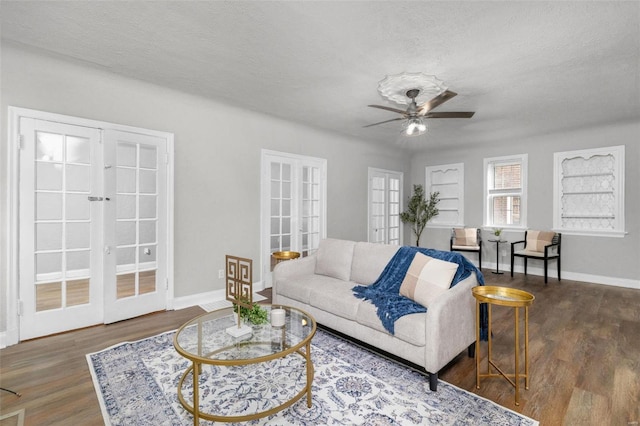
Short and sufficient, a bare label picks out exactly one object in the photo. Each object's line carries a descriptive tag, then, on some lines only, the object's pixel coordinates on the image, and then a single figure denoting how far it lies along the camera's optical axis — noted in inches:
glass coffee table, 68.4
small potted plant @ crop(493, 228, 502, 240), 231.6
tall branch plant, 279.7
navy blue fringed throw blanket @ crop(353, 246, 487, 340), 90.7
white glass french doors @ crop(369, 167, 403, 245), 254.5
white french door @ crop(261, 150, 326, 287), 182.4
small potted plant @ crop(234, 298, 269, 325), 84.2
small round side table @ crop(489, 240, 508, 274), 225.9
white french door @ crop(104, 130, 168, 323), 127.0
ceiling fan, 122.9
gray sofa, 82.5
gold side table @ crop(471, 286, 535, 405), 76.8
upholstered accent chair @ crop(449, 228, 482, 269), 243.3
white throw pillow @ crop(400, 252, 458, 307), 92.7
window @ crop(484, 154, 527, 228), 235.5
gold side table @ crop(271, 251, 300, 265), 152.8
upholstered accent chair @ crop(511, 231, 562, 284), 203.9
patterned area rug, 70.8
